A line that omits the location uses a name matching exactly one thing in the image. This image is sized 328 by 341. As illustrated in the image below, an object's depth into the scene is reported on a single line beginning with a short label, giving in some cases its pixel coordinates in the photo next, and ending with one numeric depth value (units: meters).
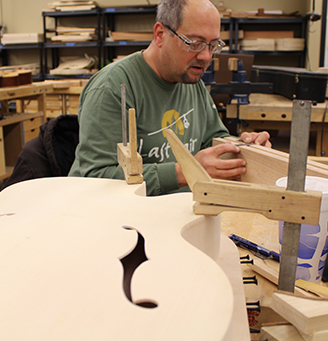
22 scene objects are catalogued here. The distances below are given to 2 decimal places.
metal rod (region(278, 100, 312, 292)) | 0.60
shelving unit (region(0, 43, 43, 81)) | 6.34
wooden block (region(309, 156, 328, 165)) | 1.33
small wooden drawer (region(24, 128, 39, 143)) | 4.15
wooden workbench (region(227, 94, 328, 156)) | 2.40
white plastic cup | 0.78
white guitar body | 0.48
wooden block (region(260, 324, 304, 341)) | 0.57
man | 1.37
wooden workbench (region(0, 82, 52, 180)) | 3.60
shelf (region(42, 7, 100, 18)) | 5.96
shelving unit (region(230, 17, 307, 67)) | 5.40
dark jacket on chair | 1.68
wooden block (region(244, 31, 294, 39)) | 5.48
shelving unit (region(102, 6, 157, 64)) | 5.75
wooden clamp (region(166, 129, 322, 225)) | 0.63
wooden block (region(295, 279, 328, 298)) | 0.77
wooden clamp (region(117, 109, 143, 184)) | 0.90
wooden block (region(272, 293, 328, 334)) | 0.54
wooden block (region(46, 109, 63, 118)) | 5.21
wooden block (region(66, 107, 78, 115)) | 5.05
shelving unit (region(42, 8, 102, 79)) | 5.98
